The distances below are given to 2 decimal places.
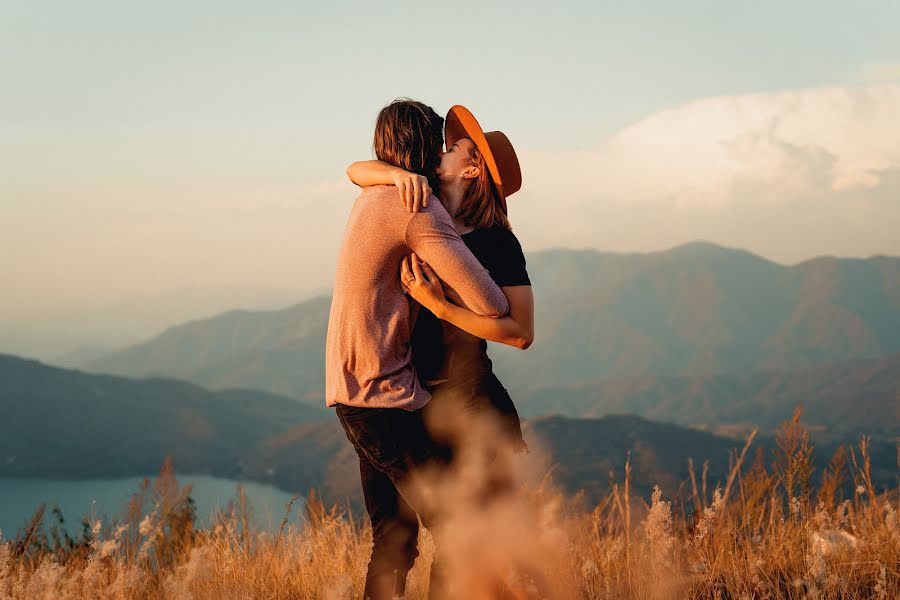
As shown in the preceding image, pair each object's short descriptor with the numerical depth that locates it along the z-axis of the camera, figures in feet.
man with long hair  8.01
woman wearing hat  8.43
